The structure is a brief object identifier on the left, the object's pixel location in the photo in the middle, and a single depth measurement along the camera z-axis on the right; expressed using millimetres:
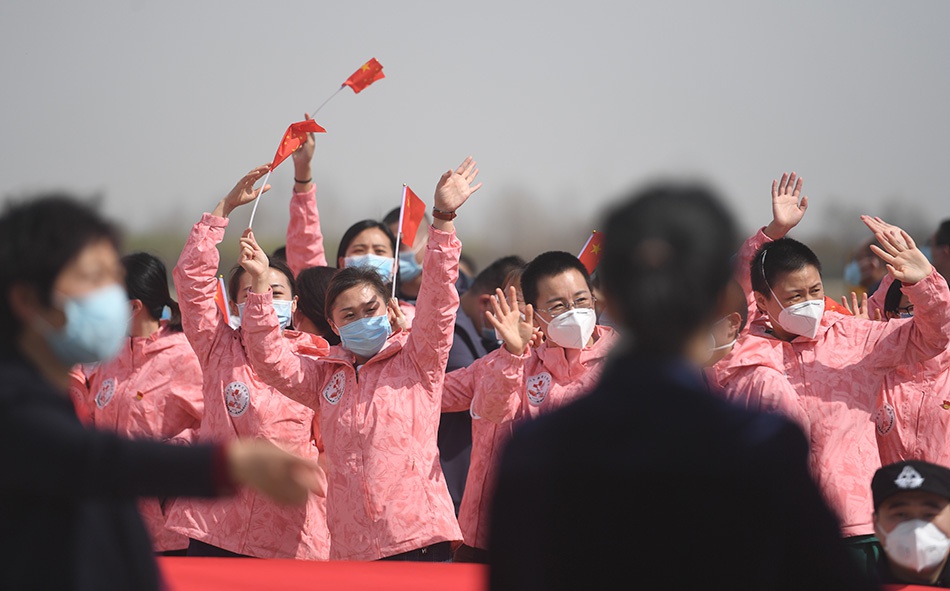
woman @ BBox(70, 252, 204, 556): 10394
